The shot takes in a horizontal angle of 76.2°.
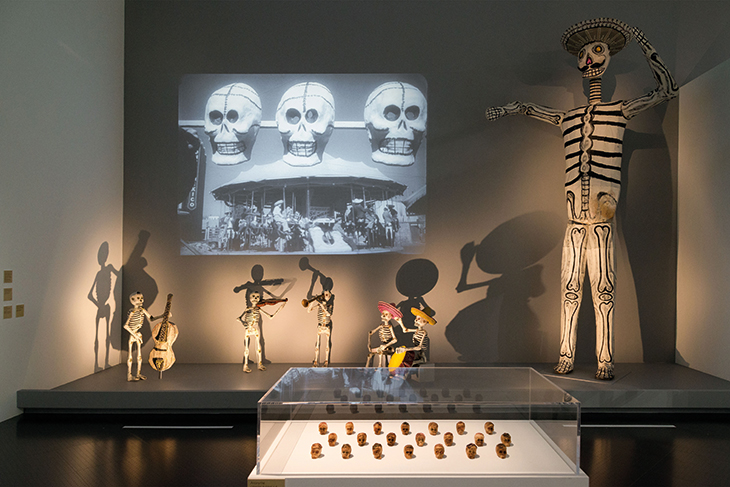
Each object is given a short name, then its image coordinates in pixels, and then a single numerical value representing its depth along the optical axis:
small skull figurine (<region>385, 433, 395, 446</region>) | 2.00
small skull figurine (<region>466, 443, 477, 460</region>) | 1.94
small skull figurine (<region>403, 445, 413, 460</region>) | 1.96
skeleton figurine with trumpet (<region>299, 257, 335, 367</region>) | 3.59
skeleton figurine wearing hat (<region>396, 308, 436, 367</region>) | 3.22
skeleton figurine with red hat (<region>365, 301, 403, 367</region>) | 3.40
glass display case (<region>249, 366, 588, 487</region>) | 1.83
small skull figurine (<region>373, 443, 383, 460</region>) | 1.96
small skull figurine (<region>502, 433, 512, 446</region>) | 1.97
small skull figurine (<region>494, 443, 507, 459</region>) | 1.93
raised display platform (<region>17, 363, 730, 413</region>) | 3.09
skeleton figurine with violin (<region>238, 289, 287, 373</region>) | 3.59
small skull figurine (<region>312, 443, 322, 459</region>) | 1.93
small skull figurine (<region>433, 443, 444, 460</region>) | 1.95
